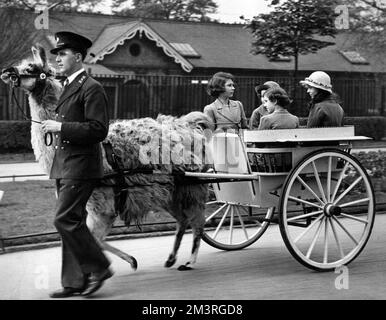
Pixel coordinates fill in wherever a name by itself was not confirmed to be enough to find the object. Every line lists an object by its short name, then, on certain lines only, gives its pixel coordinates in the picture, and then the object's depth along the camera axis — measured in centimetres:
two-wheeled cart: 755
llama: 679
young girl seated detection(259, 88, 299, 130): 815
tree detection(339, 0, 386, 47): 1736
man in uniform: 623
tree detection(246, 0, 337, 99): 1650
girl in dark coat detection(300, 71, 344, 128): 827
